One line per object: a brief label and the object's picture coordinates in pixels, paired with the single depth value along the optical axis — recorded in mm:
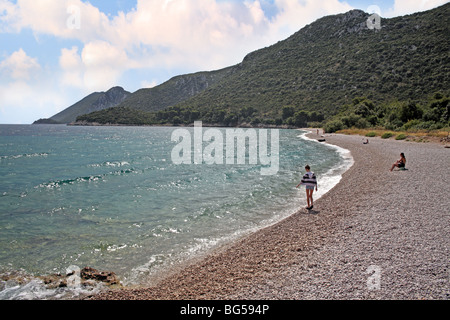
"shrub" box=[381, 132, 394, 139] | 48438
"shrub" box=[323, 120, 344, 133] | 77500
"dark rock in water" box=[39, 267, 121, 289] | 7395
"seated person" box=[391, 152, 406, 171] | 19375
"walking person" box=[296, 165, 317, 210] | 12680
